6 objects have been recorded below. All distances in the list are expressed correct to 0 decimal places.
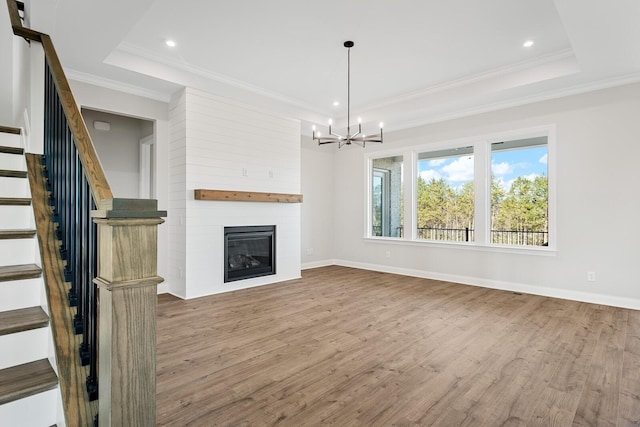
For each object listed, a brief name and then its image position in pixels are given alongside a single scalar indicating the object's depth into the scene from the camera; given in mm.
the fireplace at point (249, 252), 5102
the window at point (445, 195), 5762
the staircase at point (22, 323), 1378
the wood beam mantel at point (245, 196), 4648
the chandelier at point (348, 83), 3881
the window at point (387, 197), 6664
